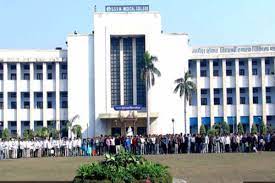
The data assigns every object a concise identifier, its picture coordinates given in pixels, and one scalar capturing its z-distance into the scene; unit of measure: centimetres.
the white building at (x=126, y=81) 7856
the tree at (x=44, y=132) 7157
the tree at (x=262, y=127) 7299
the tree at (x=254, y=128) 7512
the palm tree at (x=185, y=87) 7519
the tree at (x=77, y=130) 7581
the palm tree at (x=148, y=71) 7350
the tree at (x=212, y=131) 6851
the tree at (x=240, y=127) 7688
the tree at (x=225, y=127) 7688
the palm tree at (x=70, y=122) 7706
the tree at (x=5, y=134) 7354
